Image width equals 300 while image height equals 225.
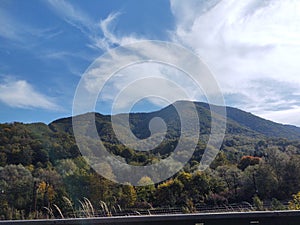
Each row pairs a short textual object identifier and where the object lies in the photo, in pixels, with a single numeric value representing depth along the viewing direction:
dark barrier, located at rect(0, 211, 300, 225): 3.07
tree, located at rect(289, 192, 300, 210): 6.05
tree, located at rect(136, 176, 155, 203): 27.69
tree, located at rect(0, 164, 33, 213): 24.22
